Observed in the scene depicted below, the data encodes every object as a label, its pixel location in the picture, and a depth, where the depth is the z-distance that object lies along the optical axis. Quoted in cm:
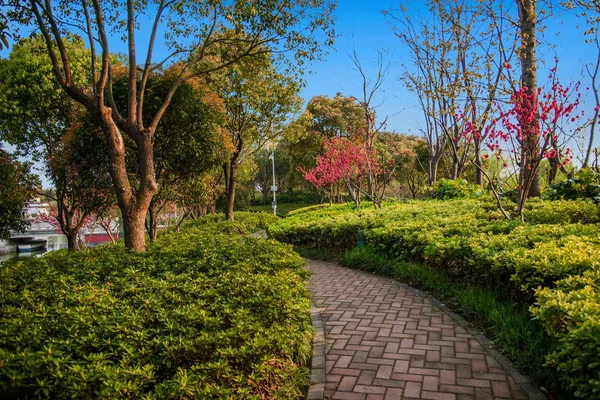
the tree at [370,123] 1384
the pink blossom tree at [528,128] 591
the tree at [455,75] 971
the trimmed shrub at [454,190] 1373
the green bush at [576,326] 220
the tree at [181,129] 897
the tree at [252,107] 1323
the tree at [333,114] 2823
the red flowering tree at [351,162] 1455
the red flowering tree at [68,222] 1128
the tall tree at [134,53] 579
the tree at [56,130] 862
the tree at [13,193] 986
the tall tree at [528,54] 687
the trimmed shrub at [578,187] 870
